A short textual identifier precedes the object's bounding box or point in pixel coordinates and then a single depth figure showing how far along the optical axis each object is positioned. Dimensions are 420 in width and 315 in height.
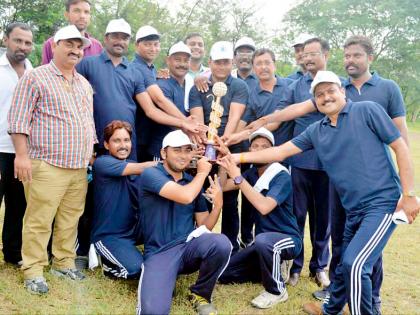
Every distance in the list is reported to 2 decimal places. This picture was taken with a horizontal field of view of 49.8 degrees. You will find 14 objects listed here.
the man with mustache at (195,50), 6.99
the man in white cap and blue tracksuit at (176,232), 4.39
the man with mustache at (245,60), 6.52
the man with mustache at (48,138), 4.50
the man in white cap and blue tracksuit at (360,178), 3.87
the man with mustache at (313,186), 5.30
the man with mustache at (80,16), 5.88
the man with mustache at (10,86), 4.95
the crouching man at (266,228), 4.75
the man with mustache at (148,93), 5.46
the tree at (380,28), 35.38
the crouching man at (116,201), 4.93
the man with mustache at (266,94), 5.78
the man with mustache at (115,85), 5.25
